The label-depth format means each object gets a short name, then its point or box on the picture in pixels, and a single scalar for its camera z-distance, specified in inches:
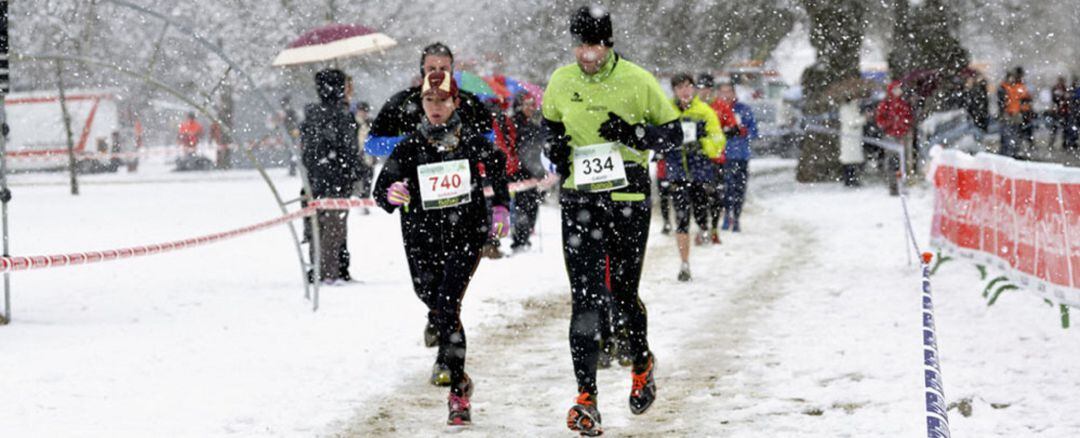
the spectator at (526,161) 1179.3
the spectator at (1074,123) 2220.7
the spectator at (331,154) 935.0
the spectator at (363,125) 1390.3
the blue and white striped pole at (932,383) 278.4
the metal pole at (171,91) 672.8
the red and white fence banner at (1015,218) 652.7
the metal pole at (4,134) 706.8
